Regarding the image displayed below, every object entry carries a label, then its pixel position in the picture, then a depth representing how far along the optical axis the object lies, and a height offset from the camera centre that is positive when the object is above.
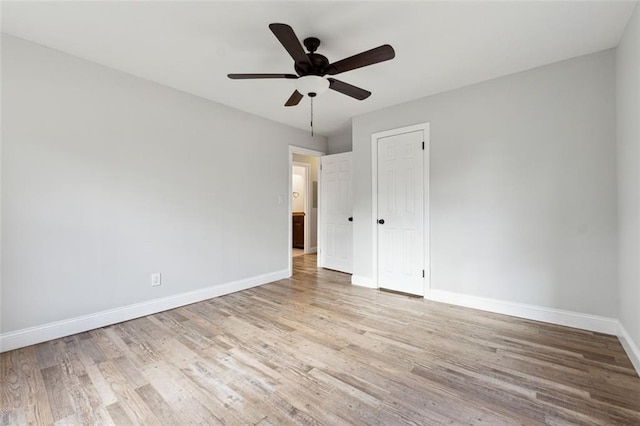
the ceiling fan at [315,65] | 1.77 +1.11
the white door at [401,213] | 3.53 +0.04
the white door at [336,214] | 4.80 +0.03
